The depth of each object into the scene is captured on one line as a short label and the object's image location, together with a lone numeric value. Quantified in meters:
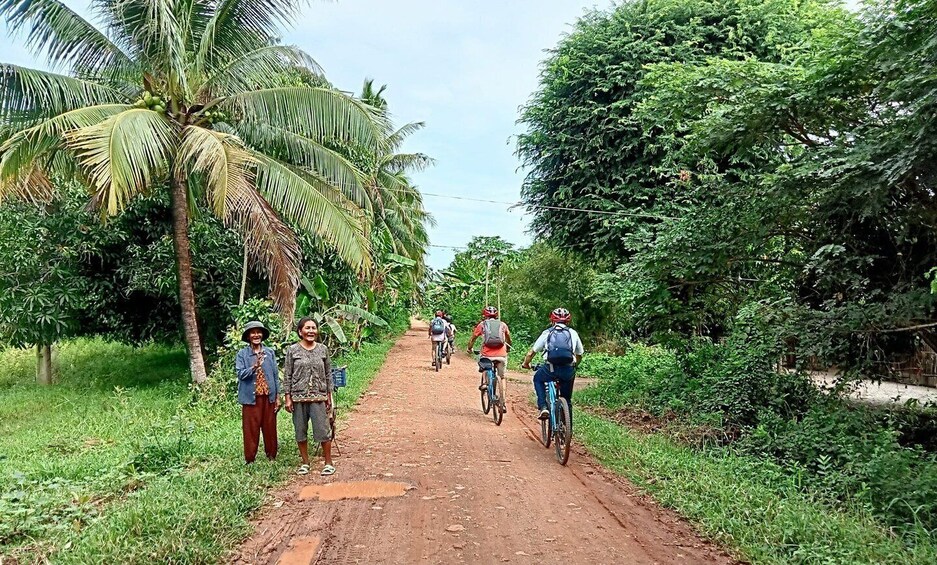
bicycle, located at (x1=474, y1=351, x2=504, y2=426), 9.86
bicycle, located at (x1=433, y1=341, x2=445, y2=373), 18.58
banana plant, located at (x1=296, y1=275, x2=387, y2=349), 13.65
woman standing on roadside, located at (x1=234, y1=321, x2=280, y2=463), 6.70
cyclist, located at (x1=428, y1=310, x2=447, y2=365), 18.58
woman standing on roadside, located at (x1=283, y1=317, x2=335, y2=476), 6.59
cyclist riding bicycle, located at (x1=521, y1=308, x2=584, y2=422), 7.50
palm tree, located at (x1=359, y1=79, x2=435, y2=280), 22.44
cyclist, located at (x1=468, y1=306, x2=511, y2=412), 9.88
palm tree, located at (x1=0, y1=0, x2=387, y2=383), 9.15
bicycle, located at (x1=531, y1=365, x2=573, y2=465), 7.10
